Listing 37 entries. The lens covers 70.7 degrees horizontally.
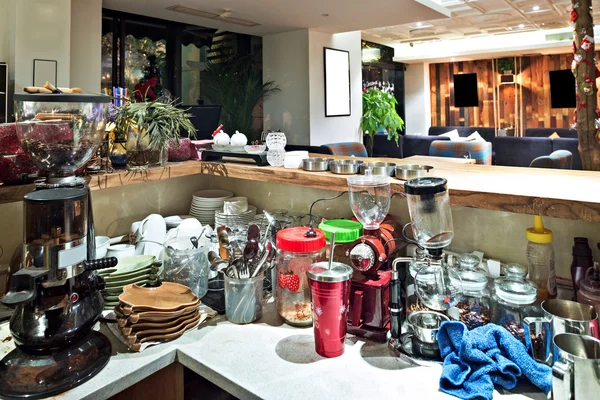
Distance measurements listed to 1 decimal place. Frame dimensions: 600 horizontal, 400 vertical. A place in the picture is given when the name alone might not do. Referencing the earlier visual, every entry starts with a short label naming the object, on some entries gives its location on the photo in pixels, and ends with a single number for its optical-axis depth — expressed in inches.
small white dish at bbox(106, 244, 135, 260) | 55.5
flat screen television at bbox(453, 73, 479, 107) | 397.7
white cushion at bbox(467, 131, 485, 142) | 287.3
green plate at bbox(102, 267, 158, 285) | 48.9
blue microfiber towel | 33.2
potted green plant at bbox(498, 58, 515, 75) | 375.6
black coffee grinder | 35.4
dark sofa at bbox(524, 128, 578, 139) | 297.1
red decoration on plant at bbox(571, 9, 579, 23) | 87.8
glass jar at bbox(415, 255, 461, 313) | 39.5
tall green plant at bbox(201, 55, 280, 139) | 222.1
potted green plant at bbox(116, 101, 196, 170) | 59.3
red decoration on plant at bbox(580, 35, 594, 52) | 83.9
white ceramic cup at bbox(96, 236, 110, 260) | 54.9
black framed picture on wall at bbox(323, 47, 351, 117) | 227.5
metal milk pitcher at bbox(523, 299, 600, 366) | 31.9
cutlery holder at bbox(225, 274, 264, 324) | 45.6
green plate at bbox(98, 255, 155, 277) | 49.4
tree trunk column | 85.3
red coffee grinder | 42.2
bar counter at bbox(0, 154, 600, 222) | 37.0
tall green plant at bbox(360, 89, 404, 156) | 257.8
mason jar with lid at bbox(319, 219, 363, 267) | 47.6
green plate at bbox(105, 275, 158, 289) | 48.7
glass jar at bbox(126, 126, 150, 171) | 59.9
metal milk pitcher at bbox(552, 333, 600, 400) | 27.2
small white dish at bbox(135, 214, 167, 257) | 58.5
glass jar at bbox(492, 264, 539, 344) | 38.7
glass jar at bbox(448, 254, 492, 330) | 41.2
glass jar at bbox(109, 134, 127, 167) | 60.0
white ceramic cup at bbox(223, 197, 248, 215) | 66.8
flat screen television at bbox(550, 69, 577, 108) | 355.3
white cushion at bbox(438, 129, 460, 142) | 316.9
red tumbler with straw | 38.7
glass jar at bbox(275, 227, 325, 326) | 44.9
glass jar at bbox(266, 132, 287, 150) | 63.1
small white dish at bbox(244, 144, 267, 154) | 64.1
